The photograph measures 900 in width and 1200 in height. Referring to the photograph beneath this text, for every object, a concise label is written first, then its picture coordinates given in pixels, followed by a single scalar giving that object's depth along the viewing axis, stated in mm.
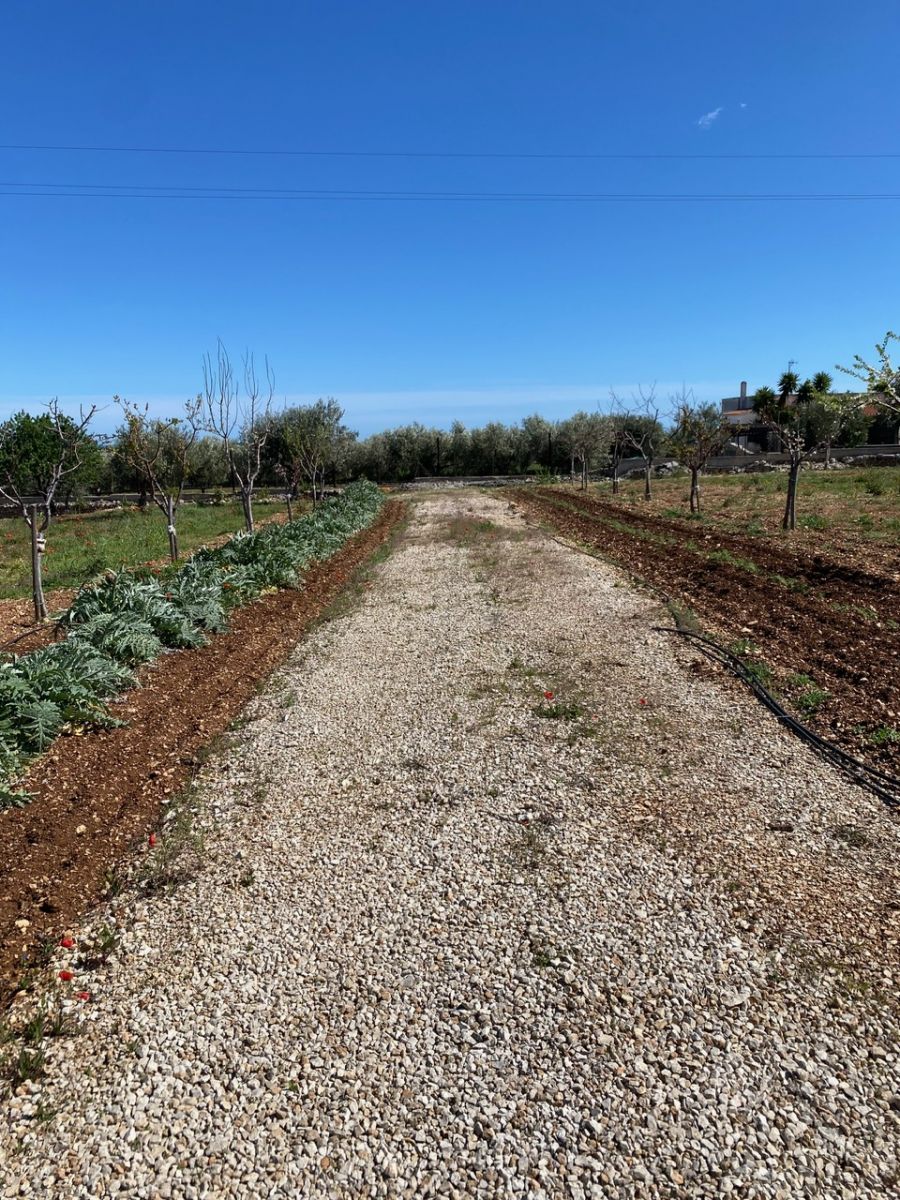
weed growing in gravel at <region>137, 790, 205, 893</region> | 4848
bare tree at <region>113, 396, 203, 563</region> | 18641
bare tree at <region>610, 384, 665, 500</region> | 33775
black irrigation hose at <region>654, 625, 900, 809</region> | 5680
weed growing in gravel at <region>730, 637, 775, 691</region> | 8148
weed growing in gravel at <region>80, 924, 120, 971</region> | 4070
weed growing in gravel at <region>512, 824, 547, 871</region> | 4921
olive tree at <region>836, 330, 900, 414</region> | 10258
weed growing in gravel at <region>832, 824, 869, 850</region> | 4969
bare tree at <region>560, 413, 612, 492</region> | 45969
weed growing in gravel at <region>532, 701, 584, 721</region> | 7406
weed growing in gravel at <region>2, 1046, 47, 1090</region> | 3305
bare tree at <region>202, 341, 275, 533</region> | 21016
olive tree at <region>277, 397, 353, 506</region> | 35812
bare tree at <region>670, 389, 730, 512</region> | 26953
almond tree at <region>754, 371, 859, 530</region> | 12023
